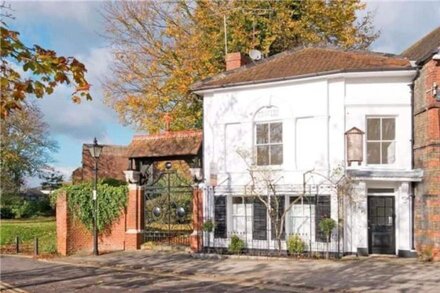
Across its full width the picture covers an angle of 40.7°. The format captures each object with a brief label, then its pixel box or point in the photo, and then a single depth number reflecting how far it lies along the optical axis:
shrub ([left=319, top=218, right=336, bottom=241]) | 19.66
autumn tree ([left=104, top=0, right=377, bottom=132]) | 30.28
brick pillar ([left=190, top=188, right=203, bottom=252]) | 22.58
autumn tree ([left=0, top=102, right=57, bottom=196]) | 46.03
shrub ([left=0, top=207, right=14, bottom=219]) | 46.06
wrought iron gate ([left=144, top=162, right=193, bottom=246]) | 24.25
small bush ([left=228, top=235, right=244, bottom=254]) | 21.42
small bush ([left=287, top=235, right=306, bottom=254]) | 20.28
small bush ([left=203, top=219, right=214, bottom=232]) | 22.00
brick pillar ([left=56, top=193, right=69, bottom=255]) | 24.19
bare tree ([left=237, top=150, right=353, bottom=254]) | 20.09
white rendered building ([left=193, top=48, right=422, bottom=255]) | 20.22
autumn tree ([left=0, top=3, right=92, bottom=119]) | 6.14
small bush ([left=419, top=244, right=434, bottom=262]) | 18.56
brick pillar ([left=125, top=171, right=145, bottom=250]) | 24.09
